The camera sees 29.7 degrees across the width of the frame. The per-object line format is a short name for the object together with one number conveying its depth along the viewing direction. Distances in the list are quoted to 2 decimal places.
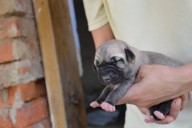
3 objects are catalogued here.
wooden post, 1.07
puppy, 0.66
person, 0.73
